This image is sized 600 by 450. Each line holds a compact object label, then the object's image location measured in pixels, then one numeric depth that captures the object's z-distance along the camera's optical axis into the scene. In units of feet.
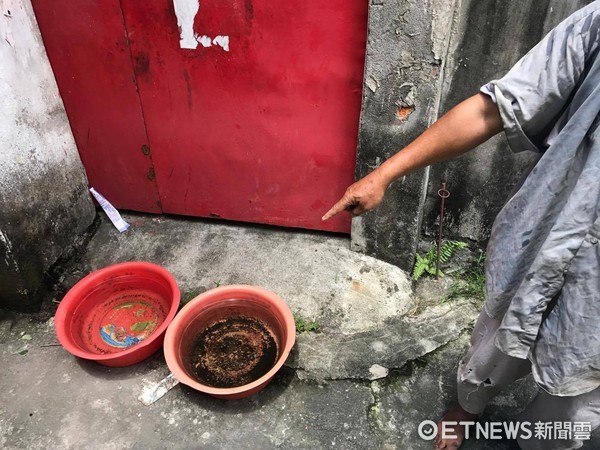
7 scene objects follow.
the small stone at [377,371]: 8.32
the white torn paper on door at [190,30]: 8.45
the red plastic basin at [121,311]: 8.43
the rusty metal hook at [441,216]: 9.39
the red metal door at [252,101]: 8.38
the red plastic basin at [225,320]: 7.61
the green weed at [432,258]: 10.11
